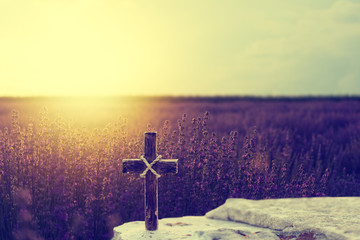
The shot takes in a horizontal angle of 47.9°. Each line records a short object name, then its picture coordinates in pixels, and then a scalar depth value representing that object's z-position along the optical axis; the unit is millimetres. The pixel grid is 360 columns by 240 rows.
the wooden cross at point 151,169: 3428
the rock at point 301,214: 3230
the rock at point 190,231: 3262
